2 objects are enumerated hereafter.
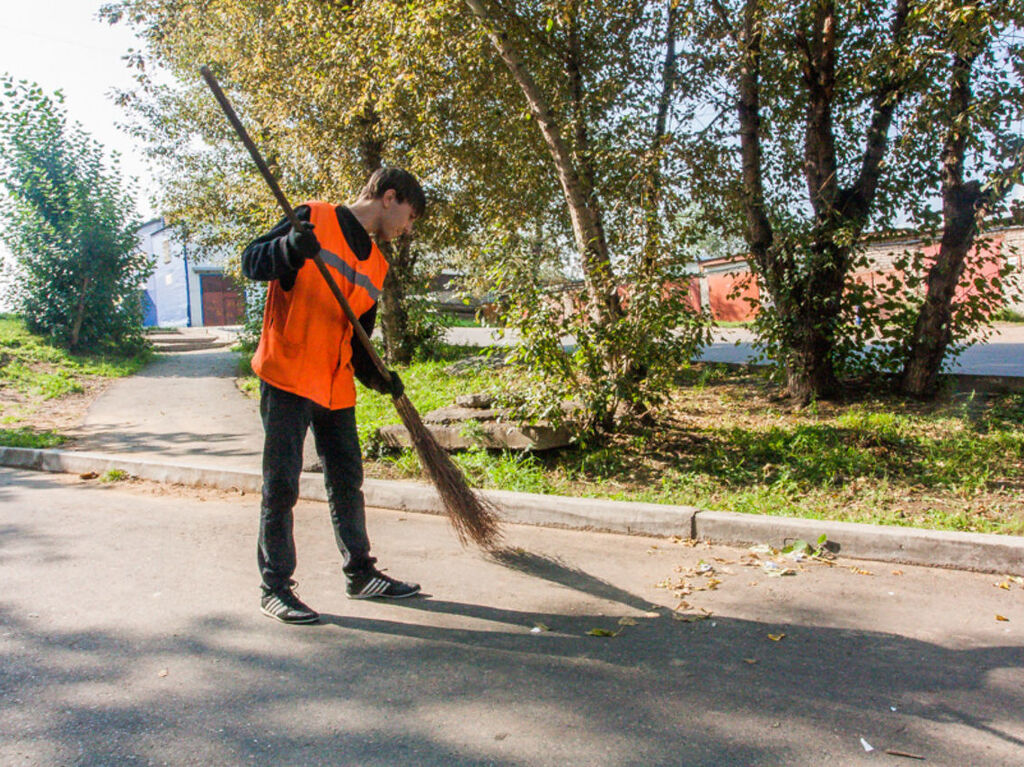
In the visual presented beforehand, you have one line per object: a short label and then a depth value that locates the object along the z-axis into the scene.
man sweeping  3.43
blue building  36.91
